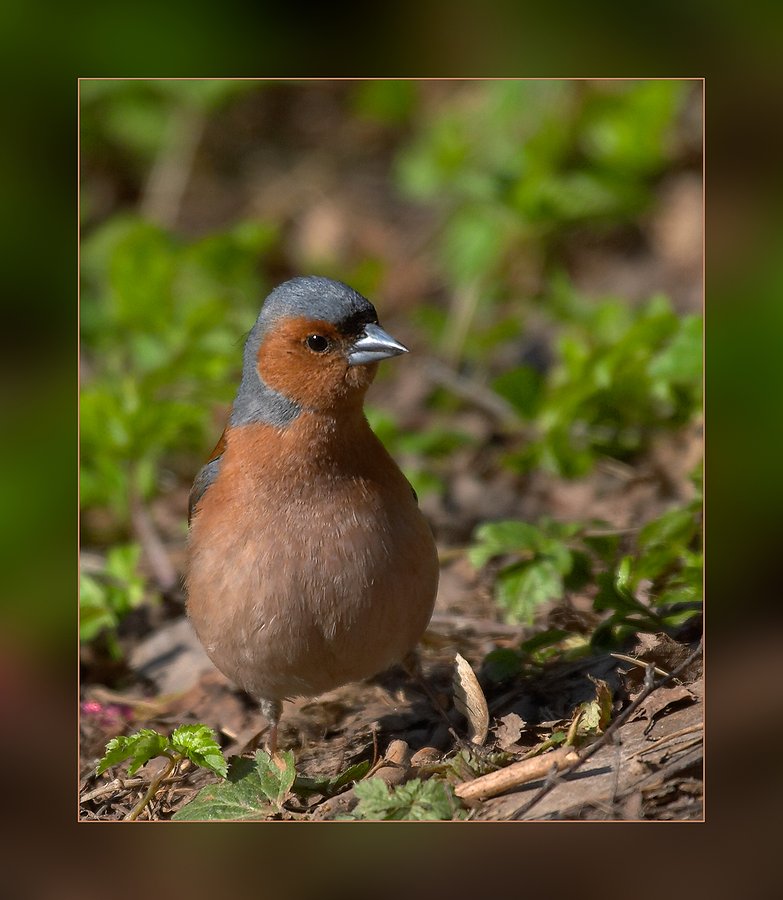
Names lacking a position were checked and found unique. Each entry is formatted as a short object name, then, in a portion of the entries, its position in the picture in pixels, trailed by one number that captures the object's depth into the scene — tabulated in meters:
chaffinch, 8.59
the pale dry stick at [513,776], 8.17
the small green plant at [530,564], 10.28
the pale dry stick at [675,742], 7.97
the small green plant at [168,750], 8.66
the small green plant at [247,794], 8.21
